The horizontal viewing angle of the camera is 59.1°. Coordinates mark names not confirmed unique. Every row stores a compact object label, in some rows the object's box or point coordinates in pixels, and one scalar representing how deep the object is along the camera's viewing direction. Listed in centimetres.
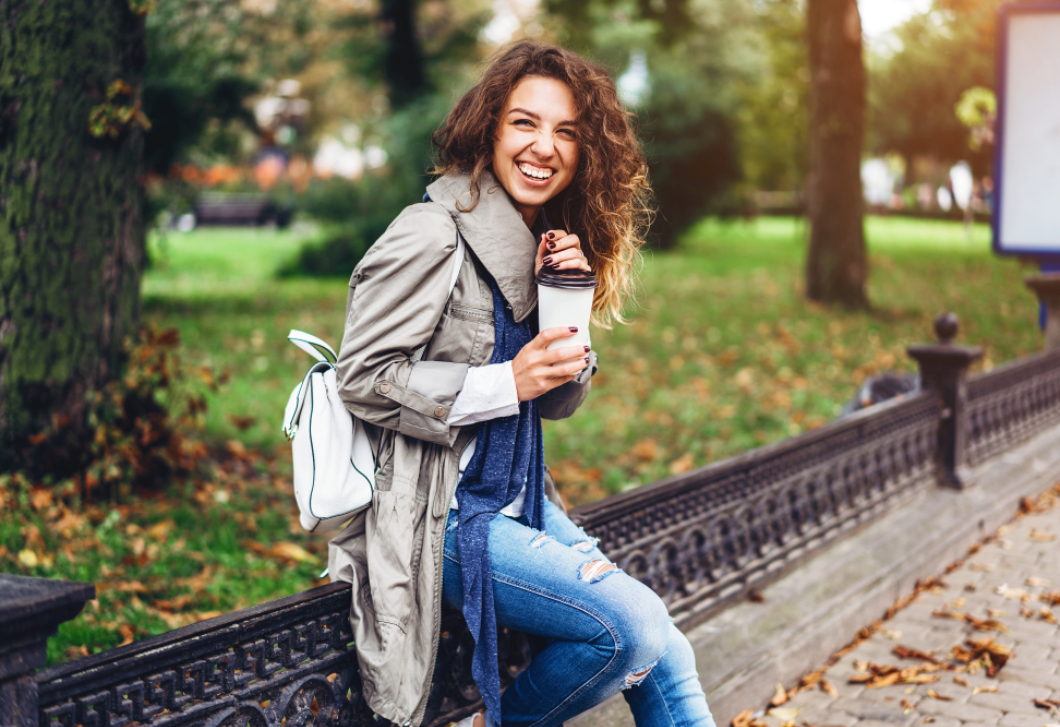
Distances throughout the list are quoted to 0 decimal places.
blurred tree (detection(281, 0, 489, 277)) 1680
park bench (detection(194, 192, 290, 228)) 2942
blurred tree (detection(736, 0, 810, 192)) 2161
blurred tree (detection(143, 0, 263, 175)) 1027
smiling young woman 222
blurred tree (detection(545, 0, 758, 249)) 2023
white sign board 786
